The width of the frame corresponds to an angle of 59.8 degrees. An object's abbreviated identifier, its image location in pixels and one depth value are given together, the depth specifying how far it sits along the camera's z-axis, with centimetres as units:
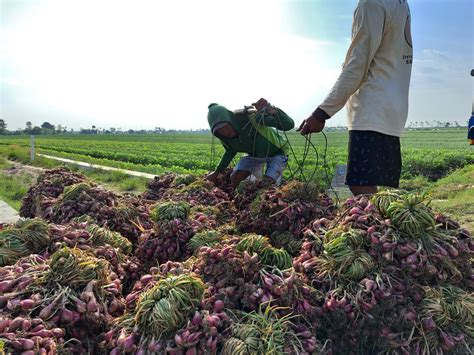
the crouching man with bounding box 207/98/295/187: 473
